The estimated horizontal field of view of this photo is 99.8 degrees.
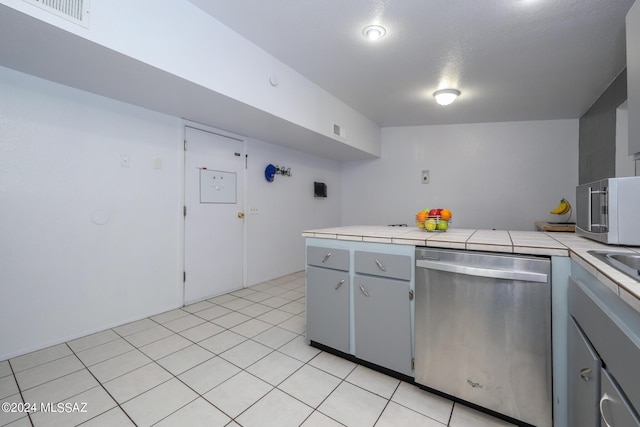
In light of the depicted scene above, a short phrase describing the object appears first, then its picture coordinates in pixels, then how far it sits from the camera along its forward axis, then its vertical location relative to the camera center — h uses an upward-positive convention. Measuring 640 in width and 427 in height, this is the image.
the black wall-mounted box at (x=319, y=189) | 4.84 +0.41
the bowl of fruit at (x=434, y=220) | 1.85 -0.05
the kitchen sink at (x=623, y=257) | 1.08 -0.18
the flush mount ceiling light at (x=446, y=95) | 3.17 +1.38
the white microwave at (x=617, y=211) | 1.21 +0.01
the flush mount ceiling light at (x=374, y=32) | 2.13 +1.46
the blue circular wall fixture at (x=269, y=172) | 3.90 +0.58
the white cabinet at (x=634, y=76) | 1.36 +0.72
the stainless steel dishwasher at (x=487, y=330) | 1.26 -0.60
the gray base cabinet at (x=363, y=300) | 1.61 -0.58
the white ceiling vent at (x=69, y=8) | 1.40 +1.09
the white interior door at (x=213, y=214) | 3.04 -0.03
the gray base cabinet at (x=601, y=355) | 0.67 -0.43
